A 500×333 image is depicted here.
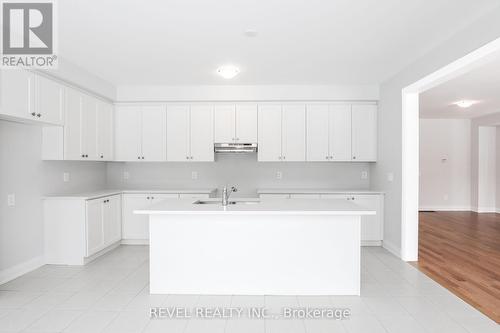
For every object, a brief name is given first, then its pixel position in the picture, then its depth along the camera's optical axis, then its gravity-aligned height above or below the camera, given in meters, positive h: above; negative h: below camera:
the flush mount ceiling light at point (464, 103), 6.20 +1.29
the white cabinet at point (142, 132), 5.14 +0.58
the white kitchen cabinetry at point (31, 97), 2.99 +0.75
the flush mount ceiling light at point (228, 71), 3.75 +1.18
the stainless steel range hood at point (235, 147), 5.09 +0.32
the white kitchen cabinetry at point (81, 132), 3.87 +0.47
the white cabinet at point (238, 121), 5.10 +0.76
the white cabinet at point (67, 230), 3.91 -0.81
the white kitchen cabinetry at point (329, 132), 5.08 +0.57
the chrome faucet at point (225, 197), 3.35 -0.34
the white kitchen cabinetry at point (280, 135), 5.09 +0.52
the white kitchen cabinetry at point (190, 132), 5.13 +0.57
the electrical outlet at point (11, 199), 3.42 -0.37
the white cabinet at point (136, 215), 4.92 -0.78
